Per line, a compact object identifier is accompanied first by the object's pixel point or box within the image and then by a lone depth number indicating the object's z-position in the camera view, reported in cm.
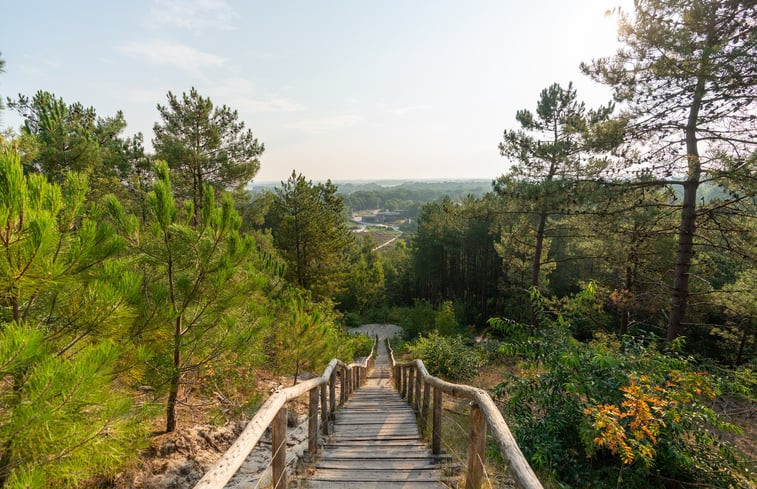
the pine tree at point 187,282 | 296
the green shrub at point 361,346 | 1900
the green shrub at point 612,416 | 302
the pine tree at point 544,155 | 938
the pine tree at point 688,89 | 530
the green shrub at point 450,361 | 945
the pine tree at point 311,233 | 1473
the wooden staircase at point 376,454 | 283
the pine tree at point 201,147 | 1012
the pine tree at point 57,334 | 161
